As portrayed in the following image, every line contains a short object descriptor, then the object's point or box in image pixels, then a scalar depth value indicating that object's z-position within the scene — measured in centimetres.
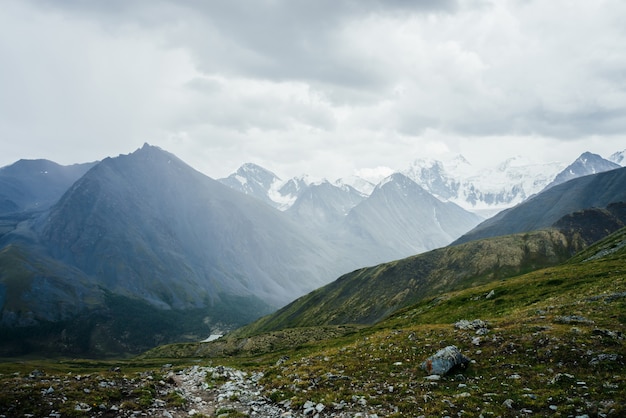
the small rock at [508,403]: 1738
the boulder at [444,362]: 2311
